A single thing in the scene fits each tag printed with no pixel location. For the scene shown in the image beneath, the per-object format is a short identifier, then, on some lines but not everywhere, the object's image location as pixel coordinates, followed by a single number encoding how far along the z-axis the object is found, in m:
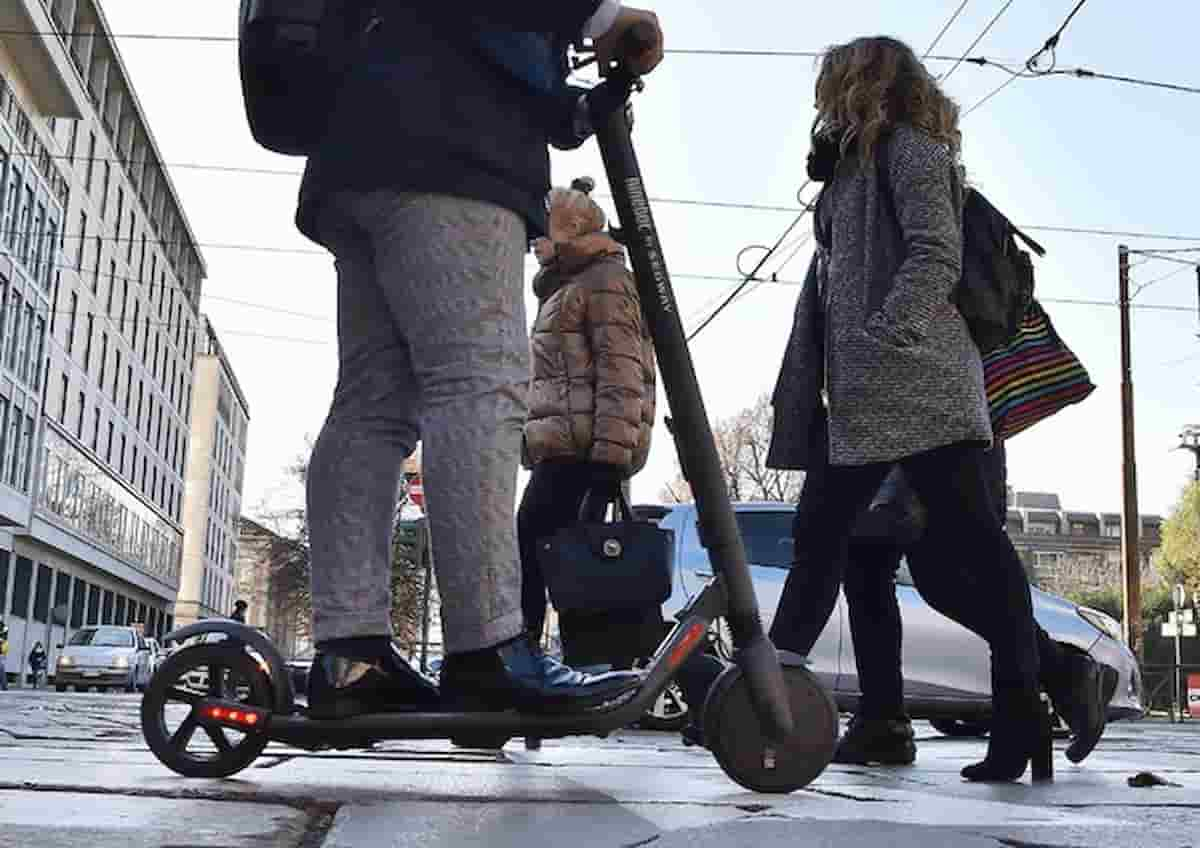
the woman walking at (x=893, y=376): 3.55
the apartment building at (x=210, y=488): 84.75
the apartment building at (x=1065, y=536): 86.69
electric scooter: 2.48
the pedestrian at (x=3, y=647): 34.94
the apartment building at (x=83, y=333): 43.03
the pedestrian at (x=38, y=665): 43.53
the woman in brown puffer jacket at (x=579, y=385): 4.63
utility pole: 23.02
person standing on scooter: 2.47
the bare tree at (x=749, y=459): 36.28
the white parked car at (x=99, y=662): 34.62
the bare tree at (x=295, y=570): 40.12
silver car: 8.17
